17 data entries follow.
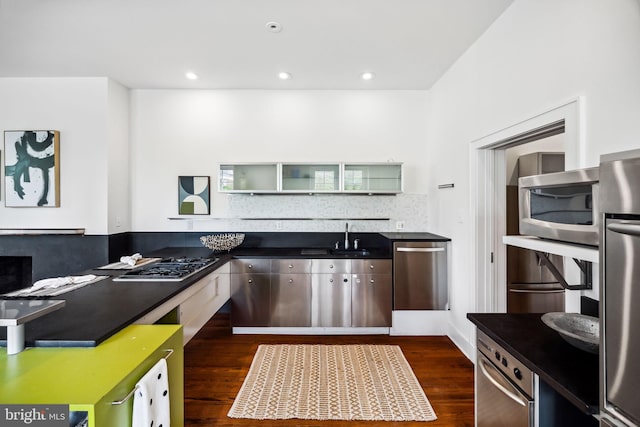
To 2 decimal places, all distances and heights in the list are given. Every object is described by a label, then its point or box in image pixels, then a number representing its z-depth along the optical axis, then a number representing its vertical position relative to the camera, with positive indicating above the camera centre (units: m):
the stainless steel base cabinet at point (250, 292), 3.38 -0.86
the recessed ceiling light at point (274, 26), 2.49 +1.51
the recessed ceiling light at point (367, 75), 3.44 +1.53
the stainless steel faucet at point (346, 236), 3.79 -0.29
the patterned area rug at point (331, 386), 2.14 -1.35
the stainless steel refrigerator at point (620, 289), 0.73 -0.19
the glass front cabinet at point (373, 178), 3.64 +0.41
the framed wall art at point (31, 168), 3.44 +0.50
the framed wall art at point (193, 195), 3.87 +0.22
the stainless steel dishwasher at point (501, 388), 1.16 -0.73
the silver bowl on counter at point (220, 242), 3.48 -0.33
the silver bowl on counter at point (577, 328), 1.10 -0.46
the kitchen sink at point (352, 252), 3.51 -0.46
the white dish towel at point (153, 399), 1.16 -0.73
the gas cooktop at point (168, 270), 2.28 -0.46
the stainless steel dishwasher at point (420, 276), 3.36 -0.69
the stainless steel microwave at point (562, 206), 1.07 +0.02
